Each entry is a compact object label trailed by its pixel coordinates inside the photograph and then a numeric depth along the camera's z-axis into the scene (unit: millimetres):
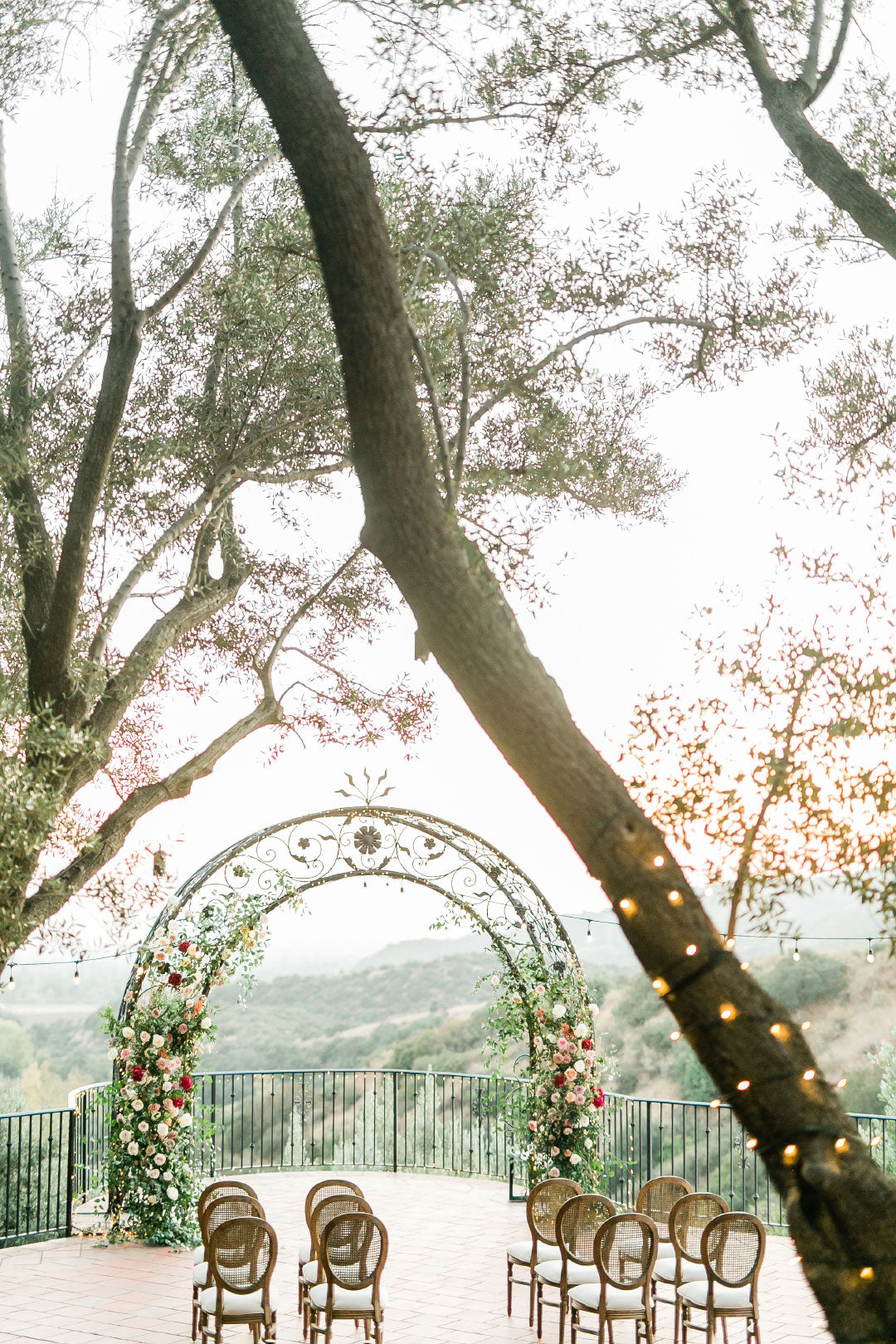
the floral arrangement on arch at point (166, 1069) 8609
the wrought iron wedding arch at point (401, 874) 9094
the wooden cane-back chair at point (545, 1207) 6754
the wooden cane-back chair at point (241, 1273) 5945
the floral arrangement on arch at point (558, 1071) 8828
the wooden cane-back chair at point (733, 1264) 5871
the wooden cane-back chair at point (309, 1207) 6581
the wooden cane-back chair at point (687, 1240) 6219
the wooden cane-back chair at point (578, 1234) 6211
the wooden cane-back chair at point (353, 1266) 6016
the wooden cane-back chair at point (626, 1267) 5852
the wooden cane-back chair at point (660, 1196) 6961
